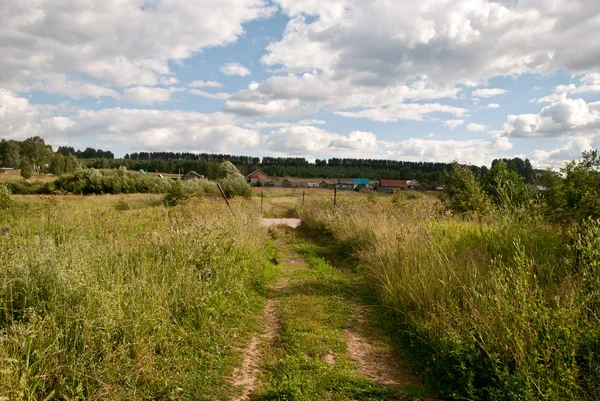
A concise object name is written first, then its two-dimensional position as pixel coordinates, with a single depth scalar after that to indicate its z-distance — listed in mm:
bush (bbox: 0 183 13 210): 12828
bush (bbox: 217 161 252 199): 25859
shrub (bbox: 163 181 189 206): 22366
